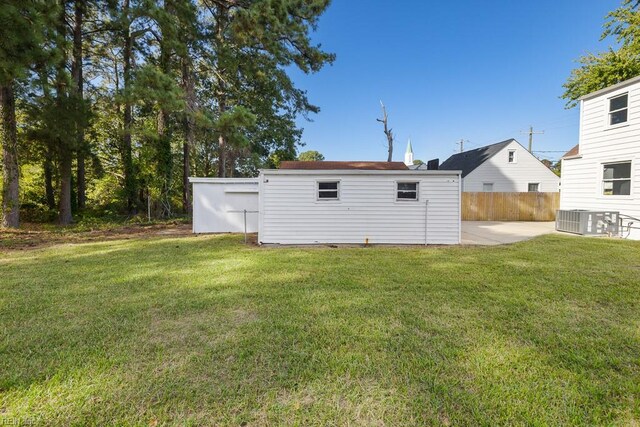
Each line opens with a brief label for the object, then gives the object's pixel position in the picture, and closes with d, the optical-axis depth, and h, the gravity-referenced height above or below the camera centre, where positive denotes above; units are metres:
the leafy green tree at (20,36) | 6.84 +4.17
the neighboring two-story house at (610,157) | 8.84 +1.56
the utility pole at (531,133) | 28.17 +6.94
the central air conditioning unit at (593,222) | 9.33 -0.69
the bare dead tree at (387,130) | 19.29 +4.94
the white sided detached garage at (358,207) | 8.39 -0.19
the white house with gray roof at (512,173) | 19.20 +1.99
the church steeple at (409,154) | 37.09 +6.30
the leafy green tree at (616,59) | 13.90 +8.06
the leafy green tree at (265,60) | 11.18 +6.98
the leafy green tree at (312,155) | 60.08 +9.92
